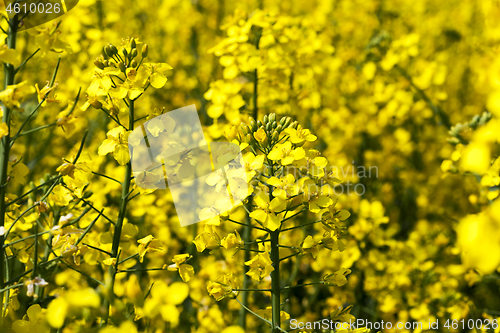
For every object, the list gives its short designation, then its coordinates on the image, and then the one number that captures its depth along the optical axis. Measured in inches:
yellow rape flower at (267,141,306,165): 33.4
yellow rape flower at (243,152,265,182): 33.4
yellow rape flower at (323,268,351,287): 33.9
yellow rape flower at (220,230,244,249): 33.7
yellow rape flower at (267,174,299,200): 33.2
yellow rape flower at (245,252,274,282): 33.4
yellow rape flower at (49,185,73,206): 34.5
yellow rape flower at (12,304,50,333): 32.6
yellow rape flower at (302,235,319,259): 33.7
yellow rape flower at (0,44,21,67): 32.4
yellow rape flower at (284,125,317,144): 33.8
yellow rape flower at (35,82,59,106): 33.2
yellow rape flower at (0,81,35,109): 32.3
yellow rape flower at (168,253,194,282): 33.8
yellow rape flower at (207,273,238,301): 33.7
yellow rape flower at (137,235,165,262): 33.7
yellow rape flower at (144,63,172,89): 33.9
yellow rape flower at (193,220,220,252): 33.7
